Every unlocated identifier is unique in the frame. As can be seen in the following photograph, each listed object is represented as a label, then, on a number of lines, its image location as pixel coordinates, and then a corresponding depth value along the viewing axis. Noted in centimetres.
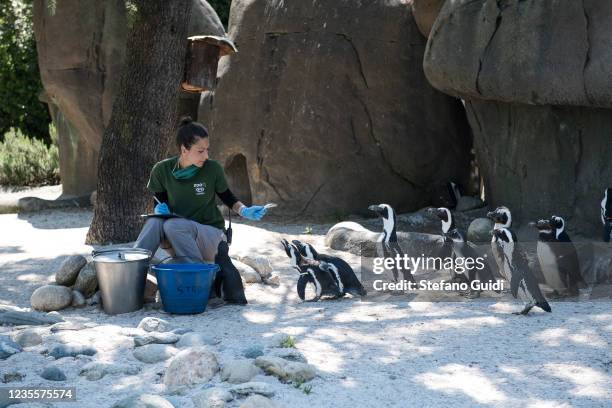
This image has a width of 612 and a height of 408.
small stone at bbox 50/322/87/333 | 516
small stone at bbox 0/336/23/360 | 461
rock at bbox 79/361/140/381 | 428
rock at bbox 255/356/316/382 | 417
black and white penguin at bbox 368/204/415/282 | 701
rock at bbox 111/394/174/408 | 365
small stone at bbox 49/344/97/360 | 460
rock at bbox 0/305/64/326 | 545
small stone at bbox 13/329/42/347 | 485
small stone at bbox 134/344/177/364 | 452
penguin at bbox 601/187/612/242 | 781
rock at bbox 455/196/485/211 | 1069
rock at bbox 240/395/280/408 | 372
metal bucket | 582
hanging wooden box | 864
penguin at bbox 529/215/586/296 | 669
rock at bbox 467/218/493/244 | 903
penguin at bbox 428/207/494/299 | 678
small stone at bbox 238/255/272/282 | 723
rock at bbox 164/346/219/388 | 412
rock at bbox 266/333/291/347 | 475
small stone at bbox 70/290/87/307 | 622
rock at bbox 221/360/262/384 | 412
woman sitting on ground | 604
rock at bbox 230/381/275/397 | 394
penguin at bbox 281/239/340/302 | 637
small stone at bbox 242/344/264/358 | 454
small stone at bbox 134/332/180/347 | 474
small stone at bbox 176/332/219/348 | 479
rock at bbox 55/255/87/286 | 639
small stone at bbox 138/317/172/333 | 518
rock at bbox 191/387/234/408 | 382
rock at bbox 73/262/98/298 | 630
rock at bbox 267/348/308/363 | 450
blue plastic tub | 573
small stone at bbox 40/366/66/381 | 424
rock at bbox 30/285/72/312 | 616
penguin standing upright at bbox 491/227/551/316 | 571
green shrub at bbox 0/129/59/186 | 1527
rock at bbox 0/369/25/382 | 423
